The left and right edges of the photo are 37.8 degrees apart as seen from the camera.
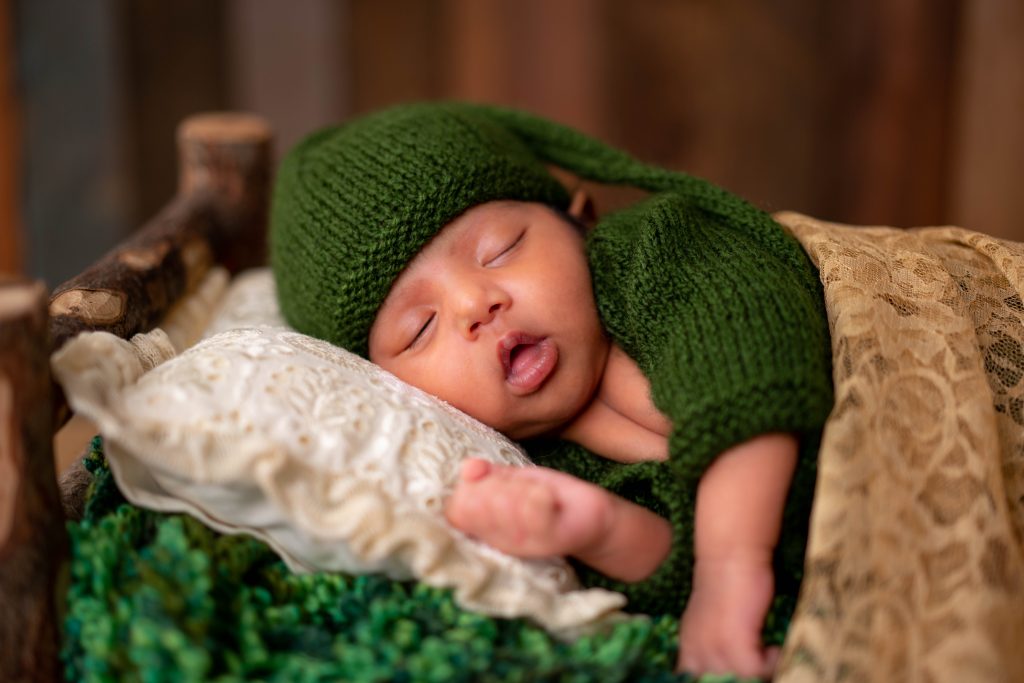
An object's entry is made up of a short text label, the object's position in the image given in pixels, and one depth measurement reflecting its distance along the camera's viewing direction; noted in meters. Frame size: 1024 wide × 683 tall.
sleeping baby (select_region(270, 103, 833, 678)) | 0.49
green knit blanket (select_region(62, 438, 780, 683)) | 0.45
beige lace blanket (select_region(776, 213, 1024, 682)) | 0.46
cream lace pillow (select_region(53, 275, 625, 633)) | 0.47
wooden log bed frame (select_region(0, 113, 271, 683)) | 0.45
